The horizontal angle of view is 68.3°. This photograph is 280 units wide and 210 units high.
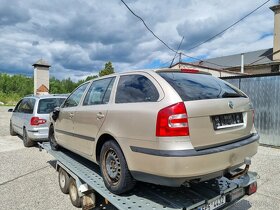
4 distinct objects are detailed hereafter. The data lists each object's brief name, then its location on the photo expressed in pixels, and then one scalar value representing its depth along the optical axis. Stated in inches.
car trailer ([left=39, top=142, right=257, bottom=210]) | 92.0
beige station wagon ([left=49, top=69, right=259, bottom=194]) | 83.9
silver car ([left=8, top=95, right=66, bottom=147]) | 252.5
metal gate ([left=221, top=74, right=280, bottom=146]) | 271.3
